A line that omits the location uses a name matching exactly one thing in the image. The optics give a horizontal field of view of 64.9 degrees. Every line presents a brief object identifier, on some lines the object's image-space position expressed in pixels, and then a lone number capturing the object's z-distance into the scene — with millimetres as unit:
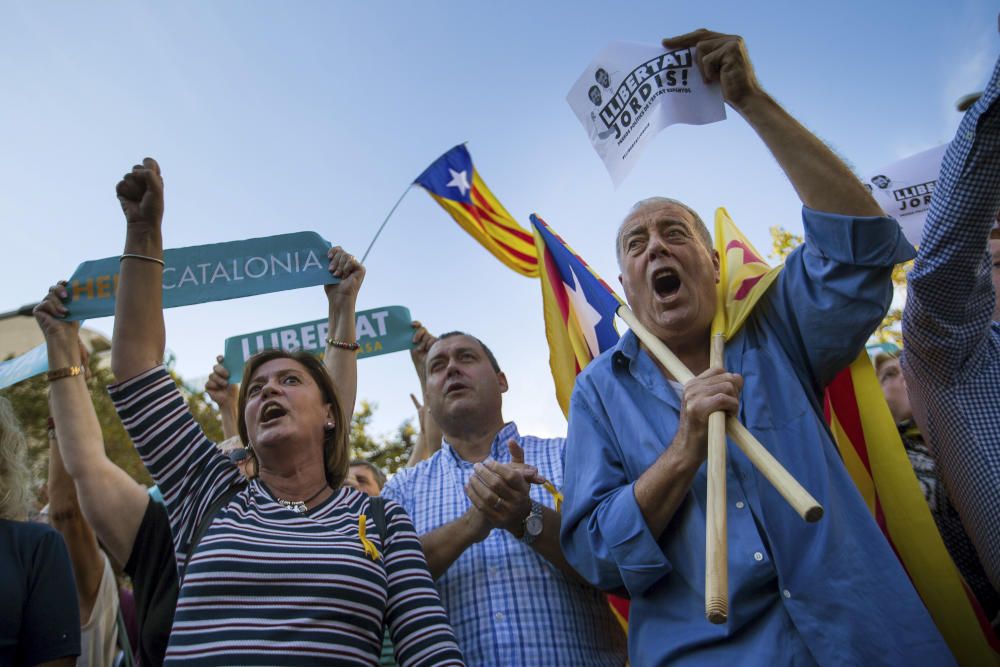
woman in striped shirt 2020
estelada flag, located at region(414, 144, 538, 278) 6020
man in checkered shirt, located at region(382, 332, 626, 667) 2498
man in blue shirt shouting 1829
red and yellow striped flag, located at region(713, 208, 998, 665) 2125
